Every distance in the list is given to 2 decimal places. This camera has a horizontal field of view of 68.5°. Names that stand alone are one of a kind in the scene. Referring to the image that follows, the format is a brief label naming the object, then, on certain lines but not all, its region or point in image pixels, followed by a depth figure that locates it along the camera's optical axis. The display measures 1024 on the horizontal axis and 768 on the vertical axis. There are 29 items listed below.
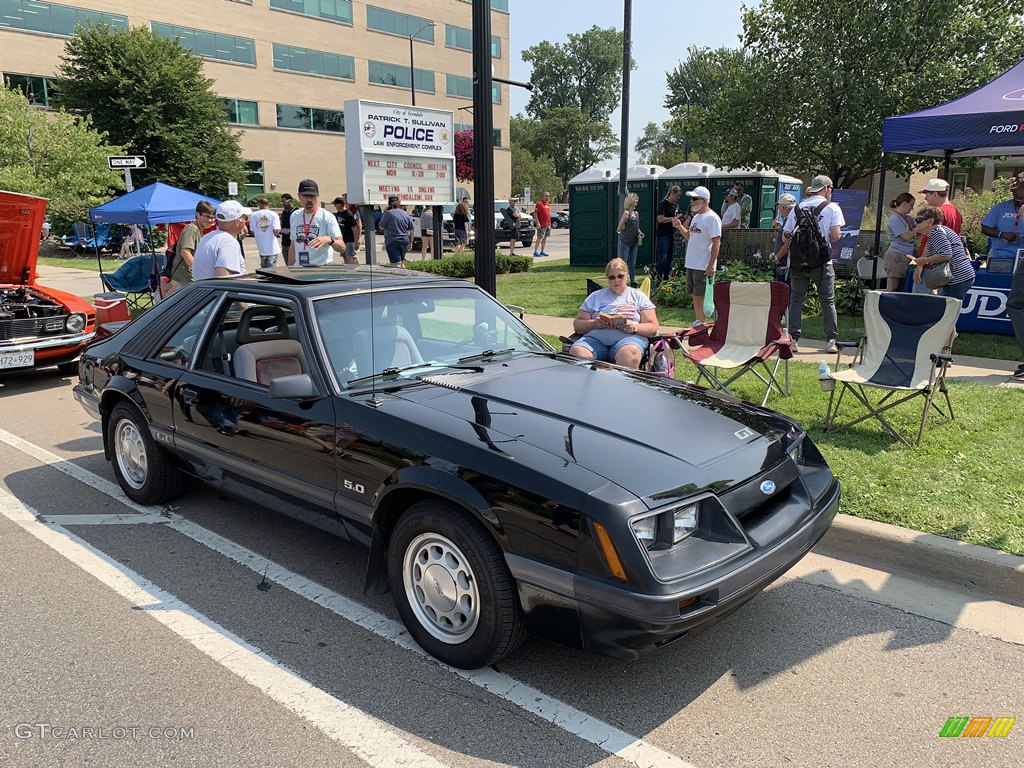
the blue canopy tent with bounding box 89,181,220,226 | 11.84
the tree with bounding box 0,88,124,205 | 24.28
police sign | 11.46
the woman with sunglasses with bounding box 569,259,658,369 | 5.74
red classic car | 7.89
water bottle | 5.29
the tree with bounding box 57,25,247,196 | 34.12
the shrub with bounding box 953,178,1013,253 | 12.35
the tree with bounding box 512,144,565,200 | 70.91
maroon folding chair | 6.43
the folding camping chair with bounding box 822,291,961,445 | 5.30
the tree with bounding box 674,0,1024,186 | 16.69
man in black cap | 8.65
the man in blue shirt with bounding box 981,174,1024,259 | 9.24
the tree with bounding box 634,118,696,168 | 71.62
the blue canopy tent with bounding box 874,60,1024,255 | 7.48
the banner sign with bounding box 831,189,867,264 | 14.80
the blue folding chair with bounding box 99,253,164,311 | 11.78
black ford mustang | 2.63
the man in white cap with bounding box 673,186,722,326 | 9.47
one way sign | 12.46
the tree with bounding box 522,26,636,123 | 94.19
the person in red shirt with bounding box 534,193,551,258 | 23.56
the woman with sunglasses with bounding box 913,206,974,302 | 7.87
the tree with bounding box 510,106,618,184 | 88.44
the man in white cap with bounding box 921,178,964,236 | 7.96
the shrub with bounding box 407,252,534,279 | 15.52
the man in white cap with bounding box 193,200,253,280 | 7.21
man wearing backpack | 8.26
